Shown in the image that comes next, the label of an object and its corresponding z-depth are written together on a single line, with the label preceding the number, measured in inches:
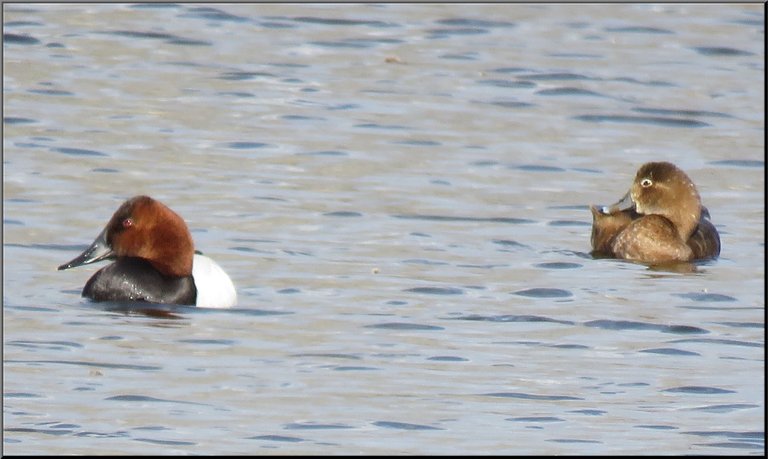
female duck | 736.3
